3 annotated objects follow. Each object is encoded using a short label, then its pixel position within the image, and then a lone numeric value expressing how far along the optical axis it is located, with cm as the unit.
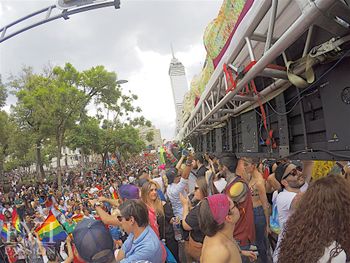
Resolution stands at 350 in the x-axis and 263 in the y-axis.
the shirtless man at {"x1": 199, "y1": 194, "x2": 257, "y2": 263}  216
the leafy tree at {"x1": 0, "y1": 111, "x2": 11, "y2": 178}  2365
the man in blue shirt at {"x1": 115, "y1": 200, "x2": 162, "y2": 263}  250
